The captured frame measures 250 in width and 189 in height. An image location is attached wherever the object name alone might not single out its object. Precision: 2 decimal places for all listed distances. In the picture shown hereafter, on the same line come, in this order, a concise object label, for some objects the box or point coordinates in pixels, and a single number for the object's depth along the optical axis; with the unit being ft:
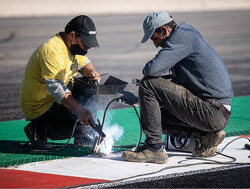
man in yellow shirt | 35.29
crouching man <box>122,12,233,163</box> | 32.09
